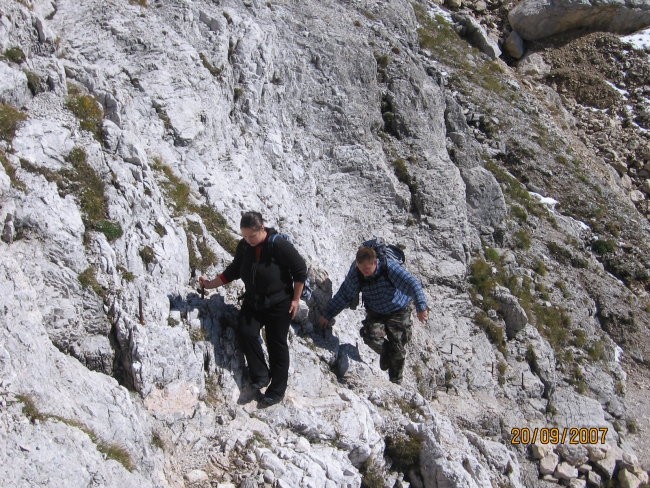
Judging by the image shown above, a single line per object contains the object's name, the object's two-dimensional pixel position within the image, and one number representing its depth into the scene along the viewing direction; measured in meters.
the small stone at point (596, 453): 13.70
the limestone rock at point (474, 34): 28.48
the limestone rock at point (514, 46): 31.75
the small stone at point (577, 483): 13.10
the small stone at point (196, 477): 6.97
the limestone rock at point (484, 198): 18.55
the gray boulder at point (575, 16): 32.38
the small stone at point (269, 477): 7.25
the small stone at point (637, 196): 26.12
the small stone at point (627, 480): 13.20
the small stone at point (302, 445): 7.97
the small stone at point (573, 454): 13.70
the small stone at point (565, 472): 13.22
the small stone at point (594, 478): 13.23
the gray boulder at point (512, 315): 16.09
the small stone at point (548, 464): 13.27
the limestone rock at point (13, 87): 8.86
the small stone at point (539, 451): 13.52
